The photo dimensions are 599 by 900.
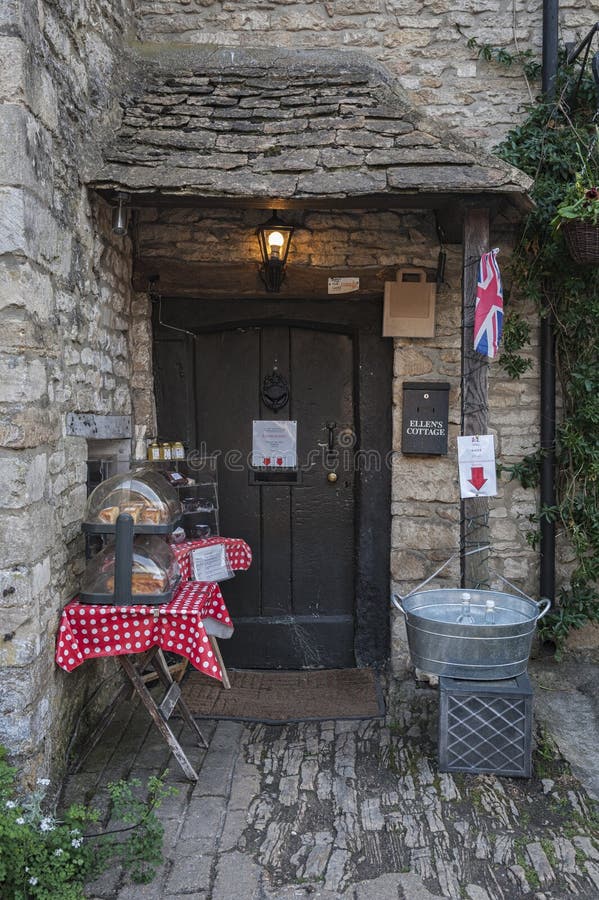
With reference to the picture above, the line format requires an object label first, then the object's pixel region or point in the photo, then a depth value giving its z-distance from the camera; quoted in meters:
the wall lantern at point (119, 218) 3.68
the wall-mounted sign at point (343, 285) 4.43
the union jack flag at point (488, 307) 3.47
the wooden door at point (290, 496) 4.77
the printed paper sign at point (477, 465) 3.55
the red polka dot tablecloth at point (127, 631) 3.14
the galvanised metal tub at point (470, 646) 3.15
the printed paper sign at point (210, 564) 4.11
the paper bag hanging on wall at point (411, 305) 4.34
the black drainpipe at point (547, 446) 4.38
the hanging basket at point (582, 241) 3.82
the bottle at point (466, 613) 3.35
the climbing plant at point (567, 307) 4.18
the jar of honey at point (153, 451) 4.48
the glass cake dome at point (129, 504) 3.33
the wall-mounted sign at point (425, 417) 4.41
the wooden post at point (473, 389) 3.56
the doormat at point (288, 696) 4.04
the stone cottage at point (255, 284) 2.97
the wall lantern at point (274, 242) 4.00
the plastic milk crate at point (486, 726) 3.21
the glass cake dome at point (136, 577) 3.17
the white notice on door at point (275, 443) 4.78
